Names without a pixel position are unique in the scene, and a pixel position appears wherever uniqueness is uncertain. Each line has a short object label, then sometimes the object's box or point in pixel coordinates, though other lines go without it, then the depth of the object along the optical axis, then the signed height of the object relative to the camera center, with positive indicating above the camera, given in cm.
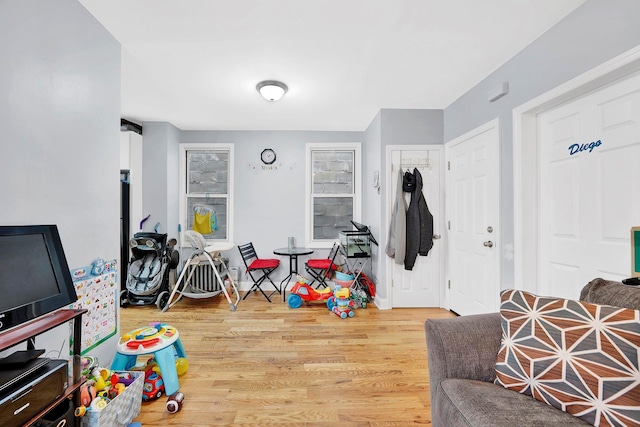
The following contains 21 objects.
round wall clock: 433 +95
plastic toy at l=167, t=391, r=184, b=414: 167 -113
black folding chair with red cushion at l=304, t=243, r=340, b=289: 382 -72
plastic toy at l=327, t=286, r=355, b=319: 319 -103
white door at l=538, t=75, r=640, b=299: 156 +20
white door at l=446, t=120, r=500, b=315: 254 -3
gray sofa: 95 -67
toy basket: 135 -101
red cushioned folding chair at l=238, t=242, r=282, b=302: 377 -66
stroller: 333 -65
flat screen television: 106 -25
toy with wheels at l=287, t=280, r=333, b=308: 349 -98
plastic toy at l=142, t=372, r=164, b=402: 178 -111
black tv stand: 99 -43
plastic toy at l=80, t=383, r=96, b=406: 137 -89
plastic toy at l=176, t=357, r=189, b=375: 207 -111
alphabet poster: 176 -56
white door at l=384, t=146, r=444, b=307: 343 -22
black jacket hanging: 333 -13
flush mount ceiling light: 273 +126
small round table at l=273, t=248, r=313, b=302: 382 -51
